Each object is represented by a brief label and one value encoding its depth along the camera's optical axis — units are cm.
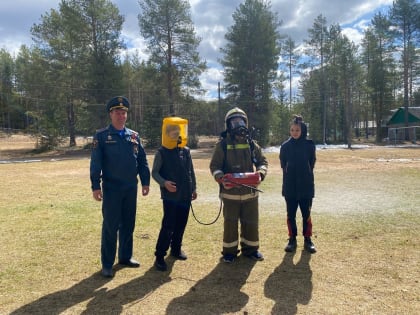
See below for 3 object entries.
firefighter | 466
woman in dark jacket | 516
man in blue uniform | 428
